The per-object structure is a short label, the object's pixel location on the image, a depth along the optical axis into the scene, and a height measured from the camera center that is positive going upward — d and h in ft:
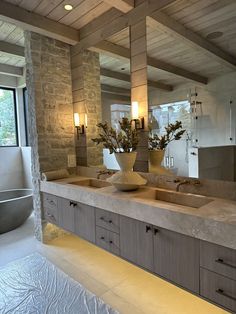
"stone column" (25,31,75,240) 10.10 +1.79
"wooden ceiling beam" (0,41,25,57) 11.49 +4.97
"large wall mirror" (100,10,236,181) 6.47 +1.23
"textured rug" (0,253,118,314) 6.68 -4.81
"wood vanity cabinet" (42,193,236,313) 4.56 -2.75
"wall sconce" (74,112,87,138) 10.90 +0.88
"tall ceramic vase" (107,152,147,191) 7.31 -1.13
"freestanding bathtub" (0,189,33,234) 11.60 -3.57
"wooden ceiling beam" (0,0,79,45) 8.46 +4.92
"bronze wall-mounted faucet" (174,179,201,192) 7.00 -1.33
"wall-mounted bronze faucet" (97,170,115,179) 9.63 -1.27
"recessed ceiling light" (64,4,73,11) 8.63 +5.24
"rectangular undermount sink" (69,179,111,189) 9.49 -1.74
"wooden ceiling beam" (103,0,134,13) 7.73 +4.74
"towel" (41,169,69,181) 10.09 -1.40
